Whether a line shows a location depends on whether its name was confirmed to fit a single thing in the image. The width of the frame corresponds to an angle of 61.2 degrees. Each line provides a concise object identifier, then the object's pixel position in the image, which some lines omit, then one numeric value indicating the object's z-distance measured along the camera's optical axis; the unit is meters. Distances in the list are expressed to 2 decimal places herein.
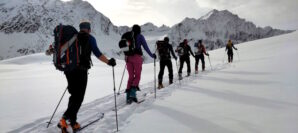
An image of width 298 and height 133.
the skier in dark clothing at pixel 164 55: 11.48
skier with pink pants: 8.07
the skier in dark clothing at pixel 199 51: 16.59
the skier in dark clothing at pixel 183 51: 13.88
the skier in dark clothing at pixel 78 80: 5.20
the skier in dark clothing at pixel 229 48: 22.25
